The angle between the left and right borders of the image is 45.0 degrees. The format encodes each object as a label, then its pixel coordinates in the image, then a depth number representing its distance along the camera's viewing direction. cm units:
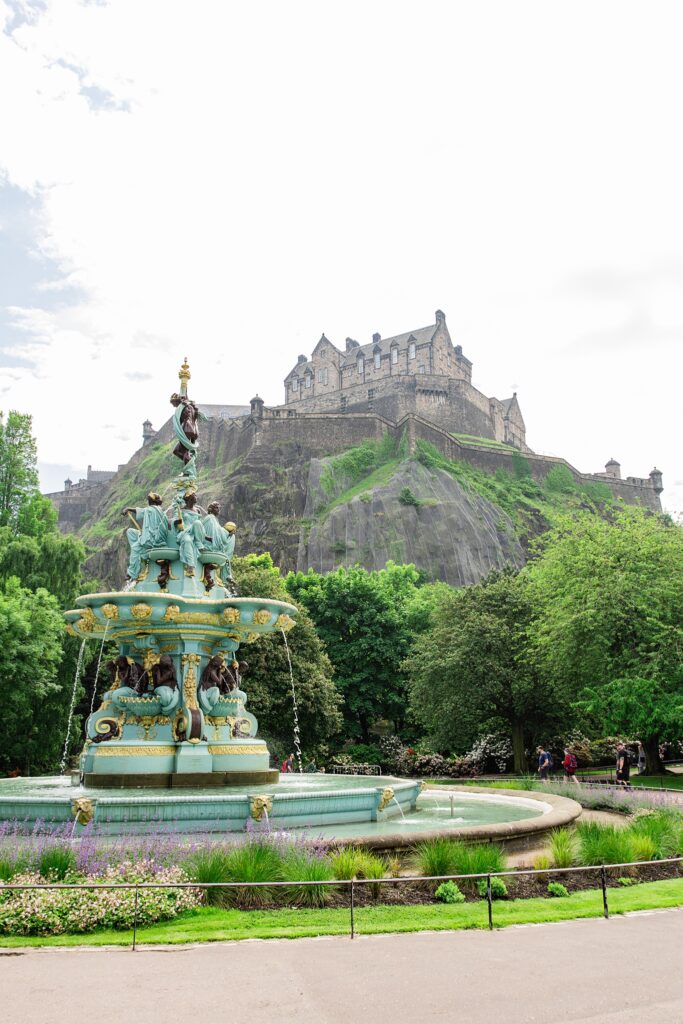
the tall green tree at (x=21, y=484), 3512
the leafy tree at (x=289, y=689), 3211
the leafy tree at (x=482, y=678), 3055
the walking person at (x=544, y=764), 2218
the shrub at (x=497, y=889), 830
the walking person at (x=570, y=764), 2220
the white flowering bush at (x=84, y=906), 699
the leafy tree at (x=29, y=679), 2333
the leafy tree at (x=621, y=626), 2302
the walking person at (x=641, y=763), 2789
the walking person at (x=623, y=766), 2036
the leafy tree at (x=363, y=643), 3953
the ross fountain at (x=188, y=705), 1180
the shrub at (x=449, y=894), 812
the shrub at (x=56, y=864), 788
